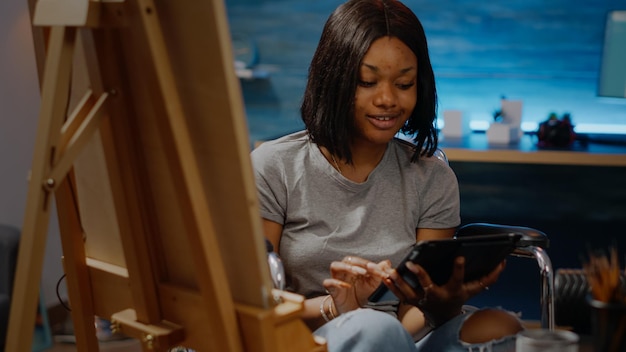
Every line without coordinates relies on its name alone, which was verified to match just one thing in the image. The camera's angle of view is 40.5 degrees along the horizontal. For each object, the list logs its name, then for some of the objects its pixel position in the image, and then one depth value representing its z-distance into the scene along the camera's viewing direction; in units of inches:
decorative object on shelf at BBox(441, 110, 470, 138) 152.3
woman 76.7
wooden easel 49.5
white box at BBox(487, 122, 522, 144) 145.9
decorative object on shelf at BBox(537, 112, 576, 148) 143.6
